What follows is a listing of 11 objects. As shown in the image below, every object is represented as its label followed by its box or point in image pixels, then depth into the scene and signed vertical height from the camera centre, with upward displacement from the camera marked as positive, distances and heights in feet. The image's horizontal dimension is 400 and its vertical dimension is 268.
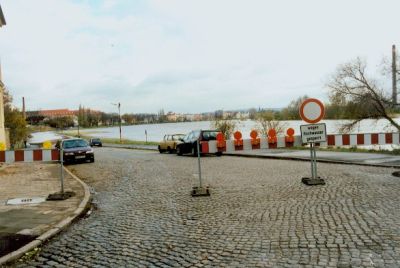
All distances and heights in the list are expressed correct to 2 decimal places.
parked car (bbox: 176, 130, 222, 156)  83.87 -1.38
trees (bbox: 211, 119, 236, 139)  122.93 +1.62
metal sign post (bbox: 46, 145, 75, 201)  32.37 -4.34
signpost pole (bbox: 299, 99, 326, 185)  36.73 +0.77
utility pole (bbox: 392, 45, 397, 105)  87.61 +9.95
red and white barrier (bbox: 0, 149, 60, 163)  34.37 -1.35
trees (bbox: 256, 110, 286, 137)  115.34 +1.99
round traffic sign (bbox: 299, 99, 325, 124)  36.68 +1.56
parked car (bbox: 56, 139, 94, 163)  76.23 -2.84
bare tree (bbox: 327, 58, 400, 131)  89.51 +6.43
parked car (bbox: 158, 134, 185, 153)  101.58 -2.14
